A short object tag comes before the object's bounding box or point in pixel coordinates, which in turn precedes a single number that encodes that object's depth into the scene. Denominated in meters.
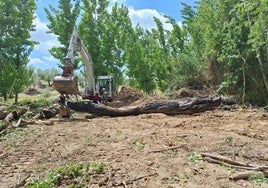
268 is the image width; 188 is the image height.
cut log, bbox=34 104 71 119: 6.88
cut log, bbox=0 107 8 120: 6.41
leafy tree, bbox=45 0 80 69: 15.36
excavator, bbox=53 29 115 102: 6.46
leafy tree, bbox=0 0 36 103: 13.51
